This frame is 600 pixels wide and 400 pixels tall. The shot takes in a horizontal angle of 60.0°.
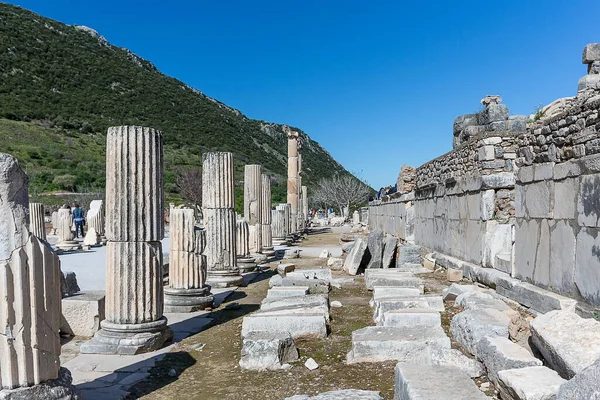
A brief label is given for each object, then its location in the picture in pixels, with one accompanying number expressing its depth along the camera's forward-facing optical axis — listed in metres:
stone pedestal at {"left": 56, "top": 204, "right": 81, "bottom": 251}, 19.75
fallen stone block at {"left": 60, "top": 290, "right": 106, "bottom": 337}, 7.11
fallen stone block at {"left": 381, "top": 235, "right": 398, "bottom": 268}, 12.52
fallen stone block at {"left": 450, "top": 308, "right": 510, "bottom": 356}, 5.60
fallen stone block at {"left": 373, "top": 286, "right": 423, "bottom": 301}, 8.53
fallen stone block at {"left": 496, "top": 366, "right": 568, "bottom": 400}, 3.74
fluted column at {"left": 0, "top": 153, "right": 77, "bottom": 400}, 3.89
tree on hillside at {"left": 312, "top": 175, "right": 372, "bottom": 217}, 52.22
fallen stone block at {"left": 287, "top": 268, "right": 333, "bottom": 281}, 11.05
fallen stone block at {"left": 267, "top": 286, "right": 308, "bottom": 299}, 8.71
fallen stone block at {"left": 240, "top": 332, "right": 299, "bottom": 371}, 5.60
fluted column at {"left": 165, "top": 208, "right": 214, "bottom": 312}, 8.74
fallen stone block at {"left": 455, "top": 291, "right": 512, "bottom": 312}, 6.88
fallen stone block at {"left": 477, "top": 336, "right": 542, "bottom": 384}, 4.45
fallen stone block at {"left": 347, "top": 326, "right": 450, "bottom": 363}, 5.58
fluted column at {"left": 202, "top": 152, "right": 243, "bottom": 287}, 11.07
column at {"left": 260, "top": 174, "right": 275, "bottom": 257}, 16.55
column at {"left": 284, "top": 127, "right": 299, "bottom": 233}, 29.28
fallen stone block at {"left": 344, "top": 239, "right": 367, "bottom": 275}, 12.35
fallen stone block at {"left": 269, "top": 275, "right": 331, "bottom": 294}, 9.75
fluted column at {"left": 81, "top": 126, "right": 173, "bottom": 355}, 6.38
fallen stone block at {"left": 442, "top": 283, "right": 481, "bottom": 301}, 8.67
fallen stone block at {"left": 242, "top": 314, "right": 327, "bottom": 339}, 6.71
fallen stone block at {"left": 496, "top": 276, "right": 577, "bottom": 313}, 6.32
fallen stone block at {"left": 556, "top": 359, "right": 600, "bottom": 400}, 2.67
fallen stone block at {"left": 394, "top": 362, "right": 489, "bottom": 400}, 3.61
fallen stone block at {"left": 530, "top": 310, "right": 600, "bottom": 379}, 4.09
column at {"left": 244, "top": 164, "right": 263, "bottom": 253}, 15.48
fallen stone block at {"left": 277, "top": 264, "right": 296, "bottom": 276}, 12.48
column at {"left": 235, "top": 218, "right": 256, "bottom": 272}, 13.35
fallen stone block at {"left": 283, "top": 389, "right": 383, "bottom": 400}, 3.90
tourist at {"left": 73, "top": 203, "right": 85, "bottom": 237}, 24.88
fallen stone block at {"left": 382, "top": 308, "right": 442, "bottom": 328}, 6.57
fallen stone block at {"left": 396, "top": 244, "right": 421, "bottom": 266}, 12.62
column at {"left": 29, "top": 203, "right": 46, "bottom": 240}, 16.86
